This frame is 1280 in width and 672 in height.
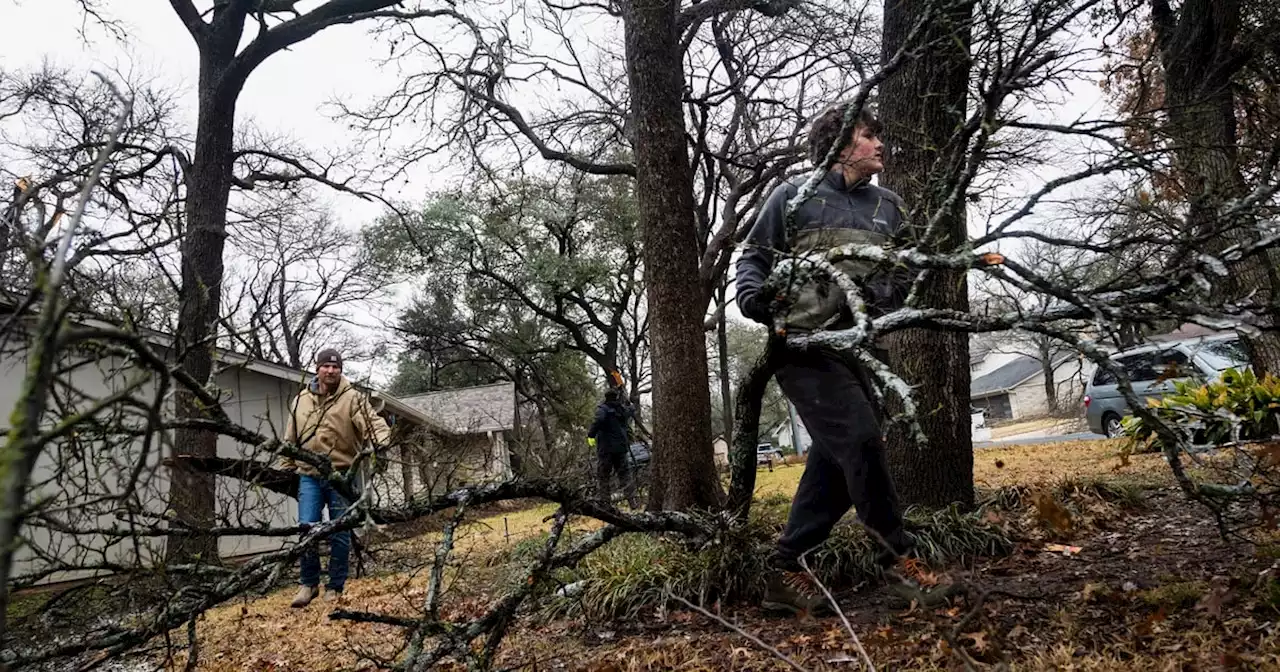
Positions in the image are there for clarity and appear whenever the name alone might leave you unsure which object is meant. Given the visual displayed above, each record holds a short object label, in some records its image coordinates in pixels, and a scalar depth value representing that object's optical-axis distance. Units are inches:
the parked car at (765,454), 1165.1
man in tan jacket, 217.8
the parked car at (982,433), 1451.3
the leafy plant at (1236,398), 279.9
